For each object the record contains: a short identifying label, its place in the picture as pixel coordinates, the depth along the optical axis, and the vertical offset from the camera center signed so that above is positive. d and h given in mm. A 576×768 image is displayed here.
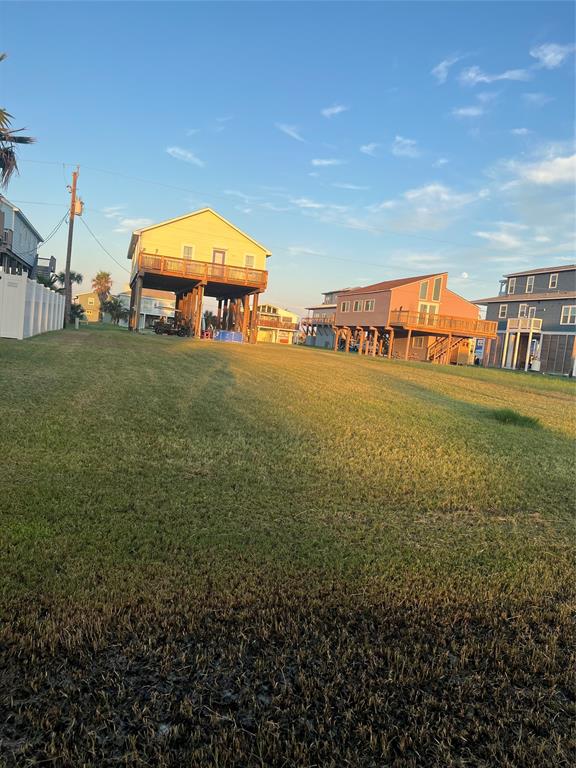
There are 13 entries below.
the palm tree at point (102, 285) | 88438 +6955
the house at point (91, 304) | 92031 +3779
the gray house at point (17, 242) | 33625 +5577
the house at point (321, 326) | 65438 +2816
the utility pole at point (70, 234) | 33419 +5653
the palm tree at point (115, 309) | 78062 +2734
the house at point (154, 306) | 64312 +3334
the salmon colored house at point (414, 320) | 37531 +2792
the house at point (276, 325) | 72000 +2681
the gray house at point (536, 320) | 41094 +4034
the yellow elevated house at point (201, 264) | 31688 +4336
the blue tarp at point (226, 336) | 34812 +206
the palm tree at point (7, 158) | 14166 +4475
